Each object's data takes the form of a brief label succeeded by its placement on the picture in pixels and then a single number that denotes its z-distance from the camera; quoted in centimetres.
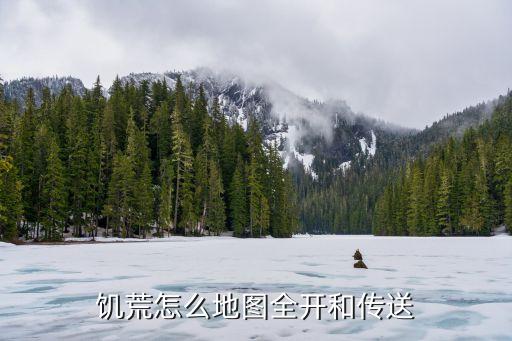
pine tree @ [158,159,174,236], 5444
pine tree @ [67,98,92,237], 4894
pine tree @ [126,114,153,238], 5238
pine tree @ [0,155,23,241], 3838
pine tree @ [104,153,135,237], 5094
